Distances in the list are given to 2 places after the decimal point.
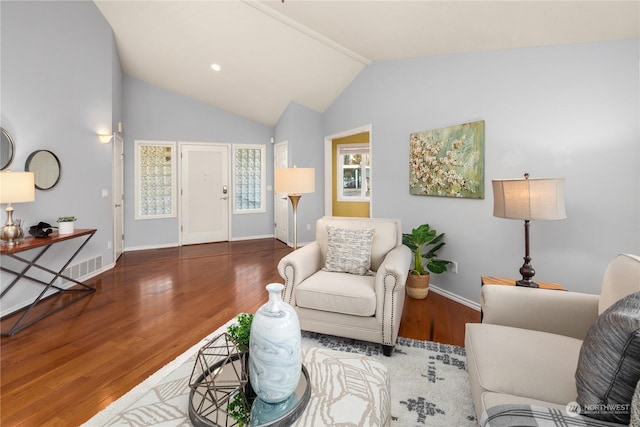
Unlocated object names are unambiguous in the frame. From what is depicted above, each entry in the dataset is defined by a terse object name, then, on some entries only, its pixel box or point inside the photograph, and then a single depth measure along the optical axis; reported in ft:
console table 8.98
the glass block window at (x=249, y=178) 22.22
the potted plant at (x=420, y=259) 11.29
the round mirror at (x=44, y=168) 10.87
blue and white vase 3.59
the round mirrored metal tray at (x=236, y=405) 3.57
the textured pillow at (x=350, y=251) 8.87
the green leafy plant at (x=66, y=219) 11.12
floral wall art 10.34
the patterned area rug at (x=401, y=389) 3.80
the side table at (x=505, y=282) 7.59
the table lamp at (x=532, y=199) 6.87
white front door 20.92
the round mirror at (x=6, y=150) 9.80
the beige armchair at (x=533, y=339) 4.10
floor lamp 8.75
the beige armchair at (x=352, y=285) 7.40
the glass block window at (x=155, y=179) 19.74
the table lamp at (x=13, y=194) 8.89
